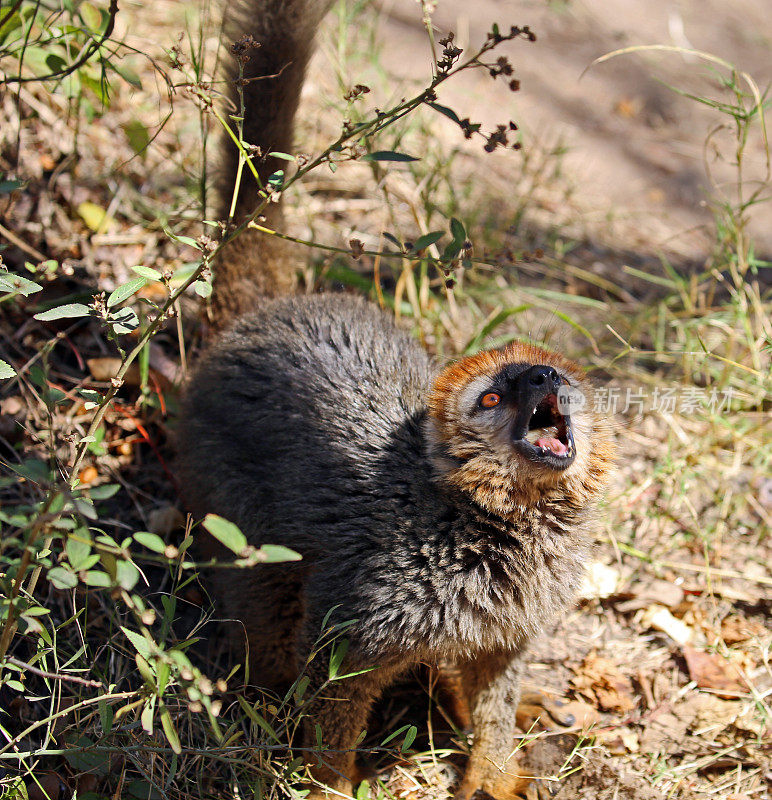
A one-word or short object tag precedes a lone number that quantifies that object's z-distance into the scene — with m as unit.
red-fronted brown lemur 2.47
